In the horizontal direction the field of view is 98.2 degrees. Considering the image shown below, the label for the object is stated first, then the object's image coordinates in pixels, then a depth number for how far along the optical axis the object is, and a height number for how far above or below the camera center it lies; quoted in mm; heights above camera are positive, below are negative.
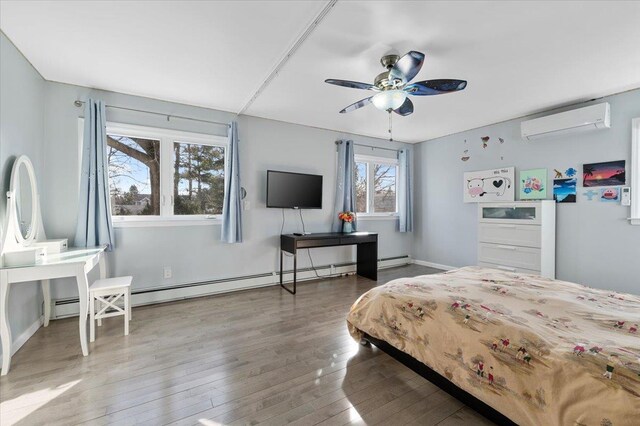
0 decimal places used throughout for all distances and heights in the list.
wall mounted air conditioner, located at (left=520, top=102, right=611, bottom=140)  3121 +1056
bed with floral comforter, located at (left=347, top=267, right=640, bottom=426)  1079 -649
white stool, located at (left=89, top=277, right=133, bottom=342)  2387 -755
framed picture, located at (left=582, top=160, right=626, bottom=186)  3139 +425
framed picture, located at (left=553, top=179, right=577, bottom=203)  3505 +249
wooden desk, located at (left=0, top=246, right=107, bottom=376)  1894 -472
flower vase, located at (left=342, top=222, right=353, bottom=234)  4527 -290
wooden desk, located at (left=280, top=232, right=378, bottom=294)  3707 -488
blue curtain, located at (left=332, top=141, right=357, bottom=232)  4590 +423
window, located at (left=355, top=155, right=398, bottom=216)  5074 +451
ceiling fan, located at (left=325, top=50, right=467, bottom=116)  2107 +1022
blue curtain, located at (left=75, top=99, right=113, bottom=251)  2844 +249
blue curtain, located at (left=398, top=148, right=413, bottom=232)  5270 +331
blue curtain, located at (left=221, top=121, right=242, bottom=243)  3592 +145
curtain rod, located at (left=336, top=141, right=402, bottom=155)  4631 +1149
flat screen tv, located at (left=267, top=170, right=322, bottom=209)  3914 +281
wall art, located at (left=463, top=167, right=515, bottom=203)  4109 +372
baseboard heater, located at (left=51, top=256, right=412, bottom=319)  2873 -1016
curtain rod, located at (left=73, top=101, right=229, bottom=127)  2951 +1145
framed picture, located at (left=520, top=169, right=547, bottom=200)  3768 +352
